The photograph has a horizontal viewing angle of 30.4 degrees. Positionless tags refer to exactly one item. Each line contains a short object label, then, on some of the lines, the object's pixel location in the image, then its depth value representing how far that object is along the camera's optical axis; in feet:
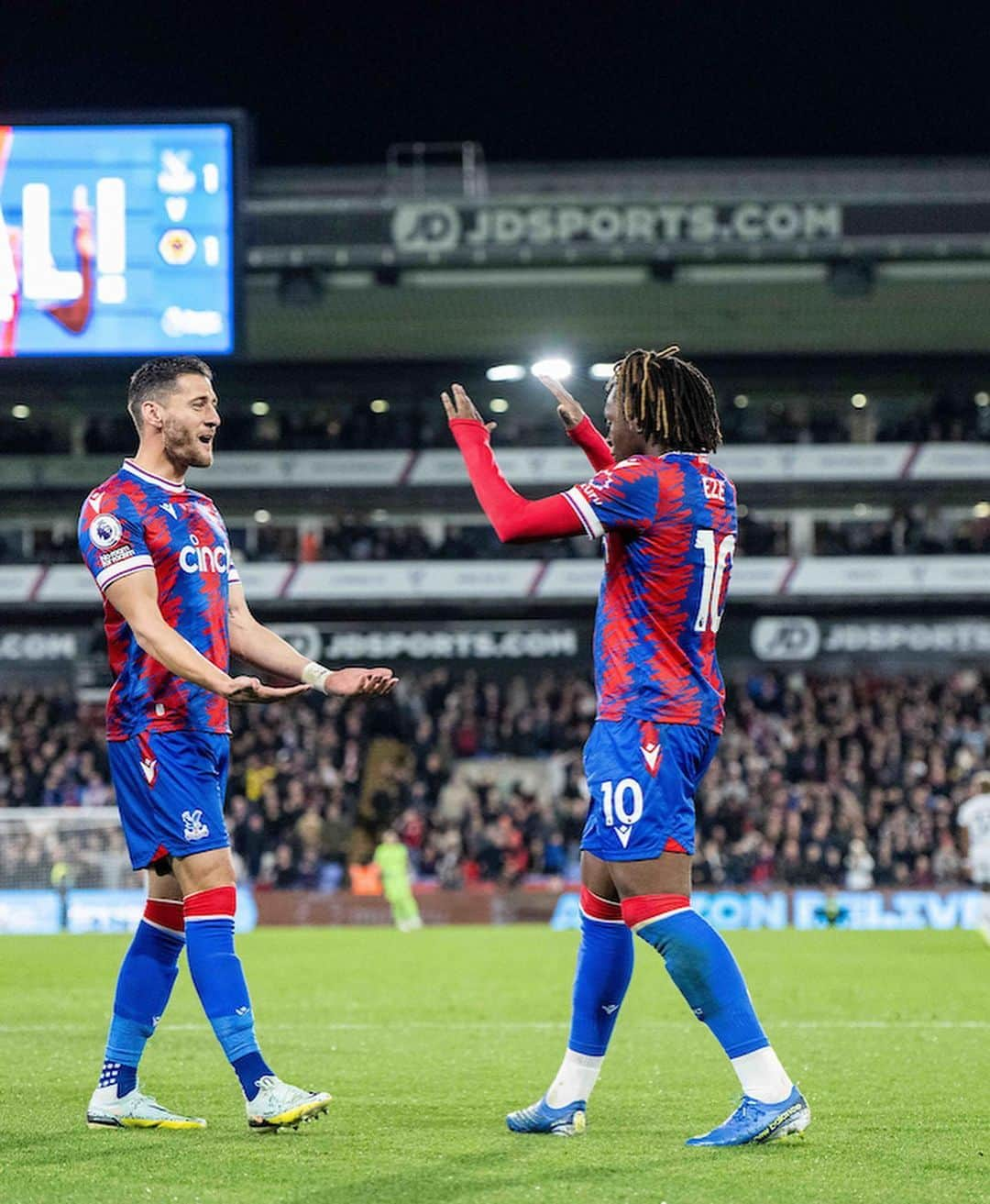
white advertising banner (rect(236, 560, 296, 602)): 115.75
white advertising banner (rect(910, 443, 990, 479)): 117.60
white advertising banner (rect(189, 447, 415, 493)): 119.03
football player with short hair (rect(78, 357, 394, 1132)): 18.20
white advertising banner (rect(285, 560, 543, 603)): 116.88
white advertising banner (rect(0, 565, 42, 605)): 115.34
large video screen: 93.91
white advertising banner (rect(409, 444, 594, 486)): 118.42
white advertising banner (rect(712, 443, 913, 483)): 118.73
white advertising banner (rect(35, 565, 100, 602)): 115.03
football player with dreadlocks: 17.22
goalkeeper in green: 83.25
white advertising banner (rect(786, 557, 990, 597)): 115.55
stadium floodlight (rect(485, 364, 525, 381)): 122.83
